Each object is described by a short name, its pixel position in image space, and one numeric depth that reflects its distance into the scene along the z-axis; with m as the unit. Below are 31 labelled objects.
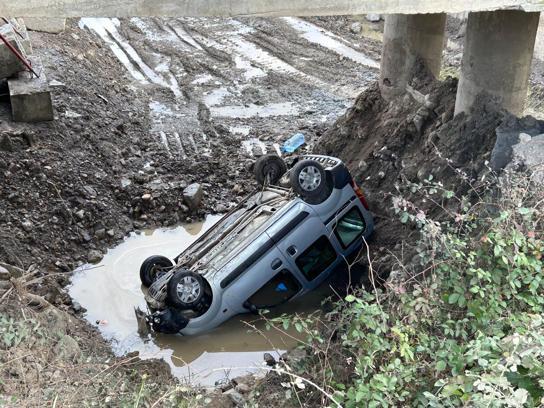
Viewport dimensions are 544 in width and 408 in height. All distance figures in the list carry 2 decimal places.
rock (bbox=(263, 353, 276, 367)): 8.28
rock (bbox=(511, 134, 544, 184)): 7.90
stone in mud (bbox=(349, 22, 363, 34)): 22.75
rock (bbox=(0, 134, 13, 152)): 11.68
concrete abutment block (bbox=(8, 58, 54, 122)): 12.49
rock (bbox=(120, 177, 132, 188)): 12.62
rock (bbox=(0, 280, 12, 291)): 7.74
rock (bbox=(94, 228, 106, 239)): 11.36
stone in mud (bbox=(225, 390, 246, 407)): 6.84
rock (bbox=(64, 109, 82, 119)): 13.69
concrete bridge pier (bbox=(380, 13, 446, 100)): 11.97
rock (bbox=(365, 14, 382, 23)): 22.98
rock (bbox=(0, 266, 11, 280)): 8.31
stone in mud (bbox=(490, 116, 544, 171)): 8.67
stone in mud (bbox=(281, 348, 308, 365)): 7.54
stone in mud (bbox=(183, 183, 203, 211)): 12.30
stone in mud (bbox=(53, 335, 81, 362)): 7.05
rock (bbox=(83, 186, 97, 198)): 11.92
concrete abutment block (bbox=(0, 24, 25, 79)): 12.91
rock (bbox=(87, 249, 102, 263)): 10.95
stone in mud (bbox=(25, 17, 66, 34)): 17.86
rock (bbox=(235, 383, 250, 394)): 7.32
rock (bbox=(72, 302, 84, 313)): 9.83
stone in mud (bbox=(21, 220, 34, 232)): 10.70
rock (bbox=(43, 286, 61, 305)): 9.41
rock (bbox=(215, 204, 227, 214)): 12.55
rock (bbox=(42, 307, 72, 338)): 7.69
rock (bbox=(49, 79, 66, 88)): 14.81
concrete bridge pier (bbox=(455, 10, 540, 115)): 8.97
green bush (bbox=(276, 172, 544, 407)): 4.72
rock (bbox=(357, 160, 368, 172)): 11.72
